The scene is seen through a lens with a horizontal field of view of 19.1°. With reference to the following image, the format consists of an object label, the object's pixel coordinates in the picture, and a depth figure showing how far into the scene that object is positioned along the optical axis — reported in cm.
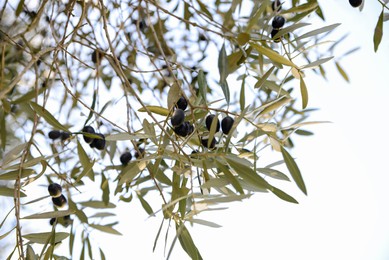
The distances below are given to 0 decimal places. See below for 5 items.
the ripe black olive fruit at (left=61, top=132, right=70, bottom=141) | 181
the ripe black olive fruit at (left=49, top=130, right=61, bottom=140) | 185
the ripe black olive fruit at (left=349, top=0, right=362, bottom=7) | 156
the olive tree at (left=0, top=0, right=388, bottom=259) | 136
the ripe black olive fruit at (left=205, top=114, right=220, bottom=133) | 141
